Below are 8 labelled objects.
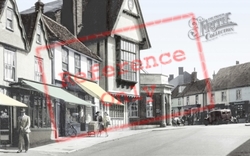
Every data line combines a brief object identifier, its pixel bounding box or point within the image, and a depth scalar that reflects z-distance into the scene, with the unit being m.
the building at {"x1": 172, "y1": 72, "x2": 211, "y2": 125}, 66.50
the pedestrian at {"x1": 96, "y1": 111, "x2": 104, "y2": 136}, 27.14
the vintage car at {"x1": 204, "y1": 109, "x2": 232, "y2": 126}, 46.09
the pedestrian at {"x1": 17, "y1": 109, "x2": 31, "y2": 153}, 18.00
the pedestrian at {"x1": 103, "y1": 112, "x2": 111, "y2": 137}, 27.05
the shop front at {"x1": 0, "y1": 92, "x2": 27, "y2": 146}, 19.91
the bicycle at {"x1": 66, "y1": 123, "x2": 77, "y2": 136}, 26.95
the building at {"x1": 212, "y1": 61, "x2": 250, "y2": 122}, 57.24
